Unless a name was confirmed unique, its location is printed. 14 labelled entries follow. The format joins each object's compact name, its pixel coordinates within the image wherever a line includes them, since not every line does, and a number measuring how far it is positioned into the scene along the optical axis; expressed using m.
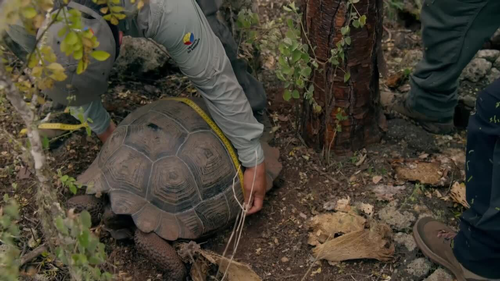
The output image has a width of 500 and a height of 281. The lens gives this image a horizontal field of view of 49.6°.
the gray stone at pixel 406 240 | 2.79
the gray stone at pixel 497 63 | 3.81
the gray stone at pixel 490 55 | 3.86
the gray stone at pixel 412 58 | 4.09
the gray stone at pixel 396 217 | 2.87
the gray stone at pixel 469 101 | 3.57
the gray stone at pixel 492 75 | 3.74
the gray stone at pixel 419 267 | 2.68
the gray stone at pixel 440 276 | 2.63
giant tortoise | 2.74
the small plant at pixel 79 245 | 1.60
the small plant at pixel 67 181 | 1.98
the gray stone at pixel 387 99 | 3.63
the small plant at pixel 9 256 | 1.59
